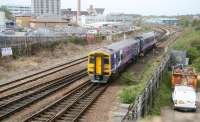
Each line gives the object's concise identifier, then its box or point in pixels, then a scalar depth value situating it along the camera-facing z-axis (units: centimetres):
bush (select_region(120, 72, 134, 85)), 2630
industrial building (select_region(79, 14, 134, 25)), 15000
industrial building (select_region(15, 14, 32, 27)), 11681
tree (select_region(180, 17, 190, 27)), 13505
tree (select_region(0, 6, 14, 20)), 14732
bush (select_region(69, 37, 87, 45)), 5377
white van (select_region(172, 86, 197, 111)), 2067
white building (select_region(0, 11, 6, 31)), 9199
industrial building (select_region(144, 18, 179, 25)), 16789
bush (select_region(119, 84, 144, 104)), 1912
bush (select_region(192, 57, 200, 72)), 3485
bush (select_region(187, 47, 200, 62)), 4093
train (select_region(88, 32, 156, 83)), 2520
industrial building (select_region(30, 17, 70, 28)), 10288
